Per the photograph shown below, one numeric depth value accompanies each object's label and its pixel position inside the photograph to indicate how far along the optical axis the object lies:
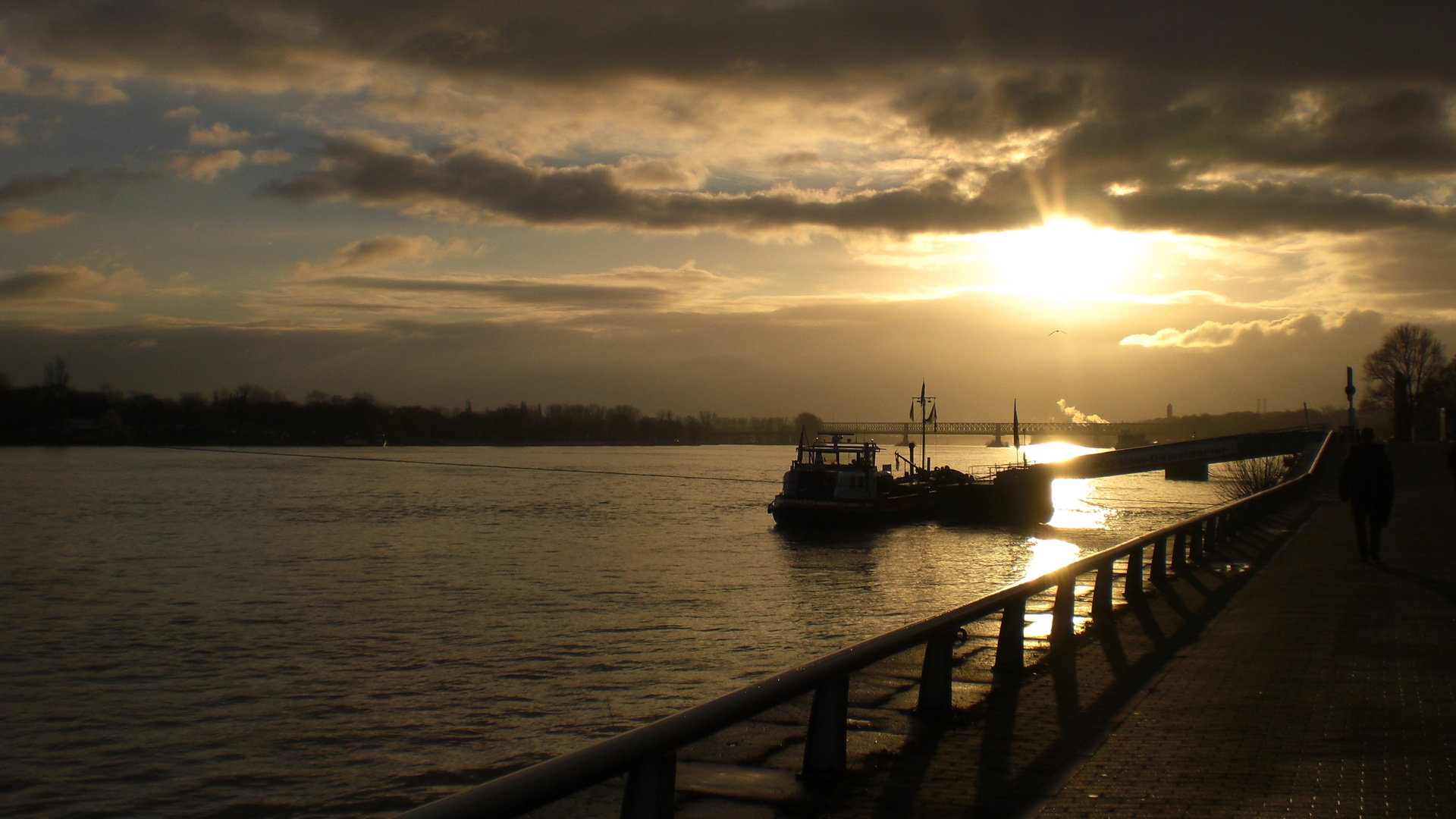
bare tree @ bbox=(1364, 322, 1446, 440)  110.94
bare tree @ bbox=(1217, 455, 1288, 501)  67.12
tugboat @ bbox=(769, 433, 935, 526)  51.44
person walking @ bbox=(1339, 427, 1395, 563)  16.41
